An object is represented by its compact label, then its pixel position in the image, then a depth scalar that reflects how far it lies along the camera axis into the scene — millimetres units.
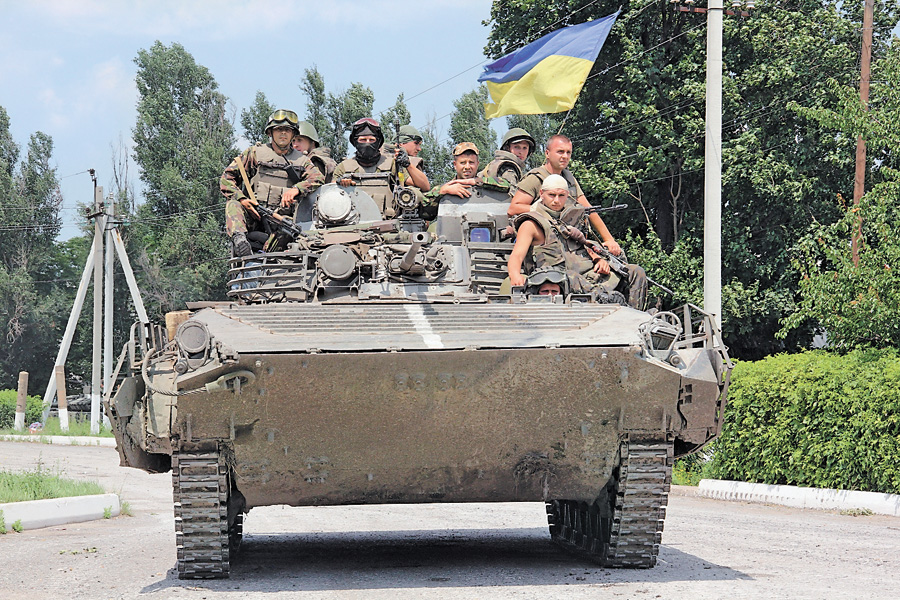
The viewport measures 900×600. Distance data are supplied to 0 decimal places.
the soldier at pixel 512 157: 13914
